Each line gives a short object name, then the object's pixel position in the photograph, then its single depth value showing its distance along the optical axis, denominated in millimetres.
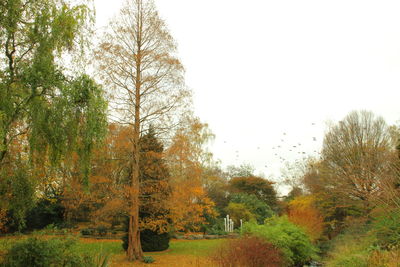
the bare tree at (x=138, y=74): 12969
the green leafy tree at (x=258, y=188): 32844
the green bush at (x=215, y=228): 24000
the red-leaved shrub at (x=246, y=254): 8803
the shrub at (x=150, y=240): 16047
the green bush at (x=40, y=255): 6188
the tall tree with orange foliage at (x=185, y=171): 13258
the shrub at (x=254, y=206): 27531
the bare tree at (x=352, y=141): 19984
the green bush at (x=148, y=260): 12547
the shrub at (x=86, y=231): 20531
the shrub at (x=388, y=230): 9156
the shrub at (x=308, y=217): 17656
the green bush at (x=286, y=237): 11664
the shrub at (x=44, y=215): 22094
